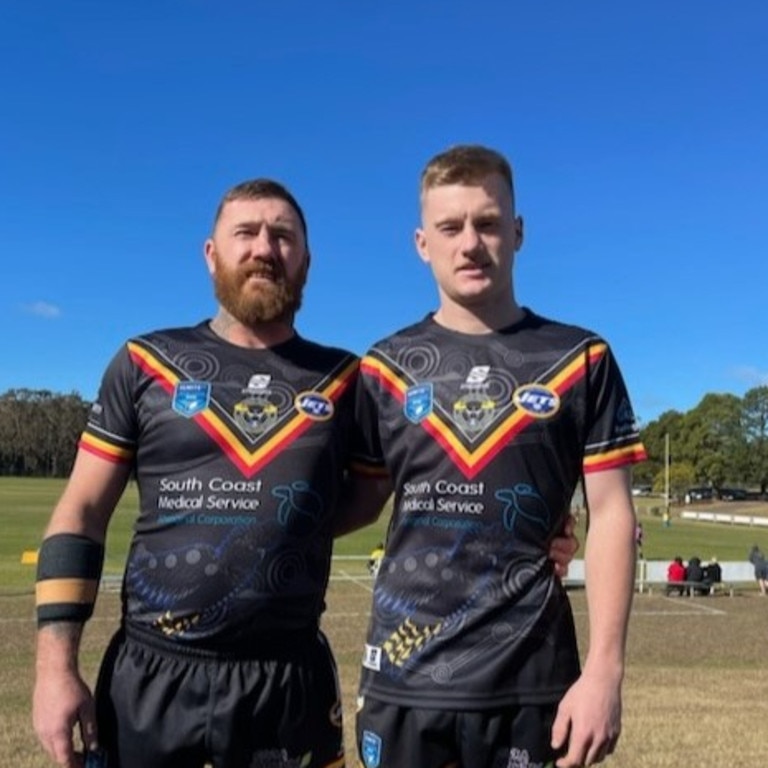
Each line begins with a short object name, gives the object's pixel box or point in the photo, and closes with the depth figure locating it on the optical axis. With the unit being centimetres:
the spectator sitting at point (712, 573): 2935
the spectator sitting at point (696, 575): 2884
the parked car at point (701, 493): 12281
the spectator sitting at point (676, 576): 2877
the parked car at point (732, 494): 12495
